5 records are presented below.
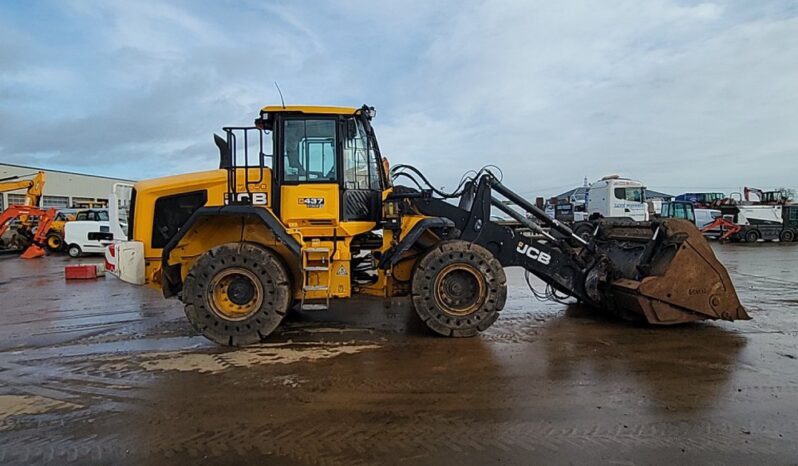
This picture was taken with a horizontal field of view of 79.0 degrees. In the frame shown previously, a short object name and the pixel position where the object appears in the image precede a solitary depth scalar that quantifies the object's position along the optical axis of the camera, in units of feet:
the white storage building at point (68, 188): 122.93
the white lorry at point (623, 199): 84.17
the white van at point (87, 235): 60.54
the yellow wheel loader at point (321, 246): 18.34
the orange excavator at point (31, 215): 64.85
